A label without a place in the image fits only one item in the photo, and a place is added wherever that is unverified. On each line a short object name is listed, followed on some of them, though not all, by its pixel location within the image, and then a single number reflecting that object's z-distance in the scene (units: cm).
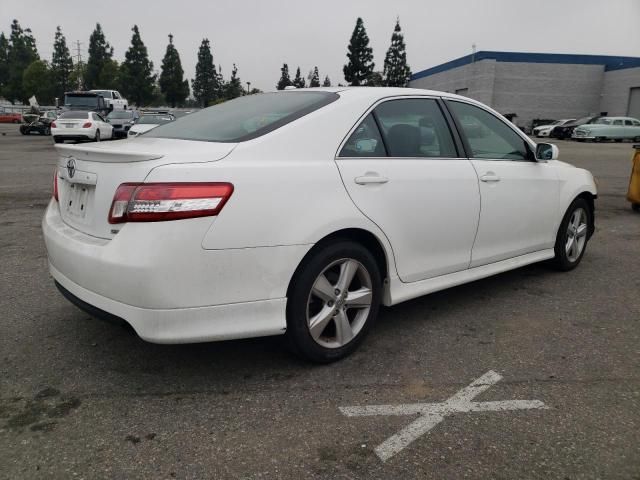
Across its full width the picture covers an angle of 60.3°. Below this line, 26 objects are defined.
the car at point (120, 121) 2508
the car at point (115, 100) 3209
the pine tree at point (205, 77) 9150
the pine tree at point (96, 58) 8169
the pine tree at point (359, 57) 7819
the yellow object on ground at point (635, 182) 837
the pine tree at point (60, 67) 8069
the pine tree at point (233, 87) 9531
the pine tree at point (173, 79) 8169
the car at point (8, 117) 5341
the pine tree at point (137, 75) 7556
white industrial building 5347
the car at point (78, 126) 2155
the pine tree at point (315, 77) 10952
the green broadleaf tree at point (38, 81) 7556
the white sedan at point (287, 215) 251
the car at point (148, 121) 1695
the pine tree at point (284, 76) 11704
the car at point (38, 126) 3247
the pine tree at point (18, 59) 8175
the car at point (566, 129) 3881
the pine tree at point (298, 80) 12000
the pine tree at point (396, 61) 7706
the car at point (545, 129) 4091
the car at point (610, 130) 3544
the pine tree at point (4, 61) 8594
